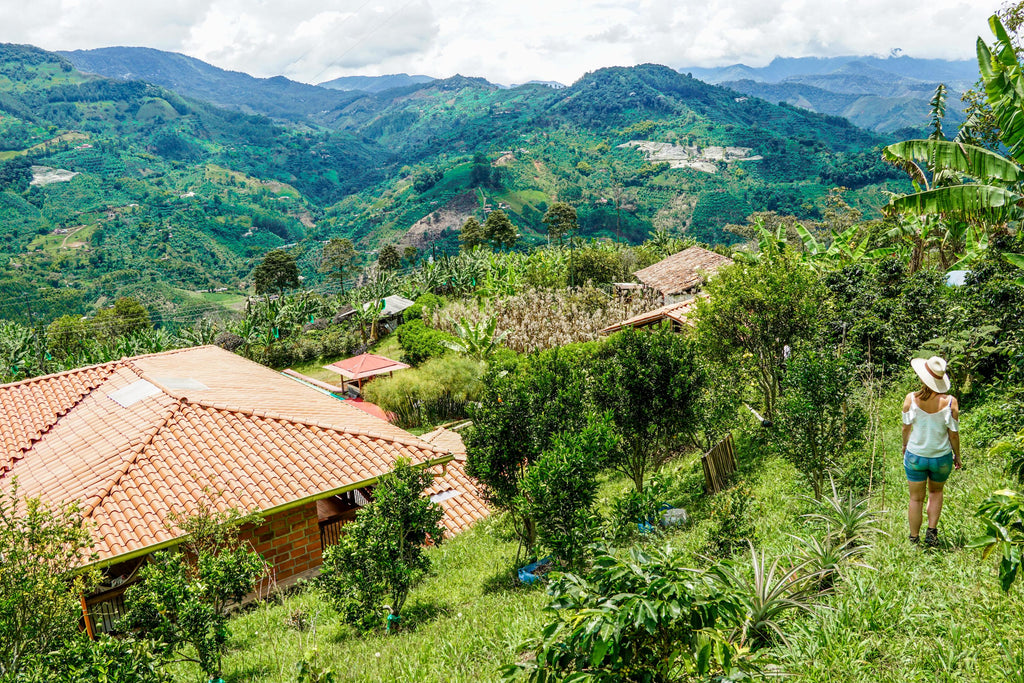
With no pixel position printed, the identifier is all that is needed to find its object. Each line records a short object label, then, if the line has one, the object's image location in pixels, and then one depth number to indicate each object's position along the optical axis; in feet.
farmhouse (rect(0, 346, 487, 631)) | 29.78
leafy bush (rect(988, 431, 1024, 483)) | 12.67
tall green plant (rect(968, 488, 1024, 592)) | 8.90
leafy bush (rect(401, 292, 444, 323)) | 115.55
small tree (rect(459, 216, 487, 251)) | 156.65
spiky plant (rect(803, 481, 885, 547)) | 17.98
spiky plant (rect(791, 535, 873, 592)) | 15.83
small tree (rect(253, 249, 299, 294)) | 158.30
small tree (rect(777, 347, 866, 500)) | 24.79
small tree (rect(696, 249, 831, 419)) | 39.96
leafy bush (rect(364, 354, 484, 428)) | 79.66
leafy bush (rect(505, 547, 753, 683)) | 9.33
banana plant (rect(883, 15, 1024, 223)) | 24.57
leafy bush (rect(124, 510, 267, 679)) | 17.35
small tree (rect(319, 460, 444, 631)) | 20.47
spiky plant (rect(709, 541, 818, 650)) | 13.69
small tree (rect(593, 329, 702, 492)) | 32.24
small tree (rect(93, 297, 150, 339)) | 150.20
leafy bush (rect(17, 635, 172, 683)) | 12.60
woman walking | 17.13
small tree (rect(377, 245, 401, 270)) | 170.30
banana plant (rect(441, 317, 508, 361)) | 87.15
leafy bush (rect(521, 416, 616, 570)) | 19.75
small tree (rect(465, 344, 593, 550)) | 25.11
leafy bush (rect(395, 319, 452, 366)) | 96.53
